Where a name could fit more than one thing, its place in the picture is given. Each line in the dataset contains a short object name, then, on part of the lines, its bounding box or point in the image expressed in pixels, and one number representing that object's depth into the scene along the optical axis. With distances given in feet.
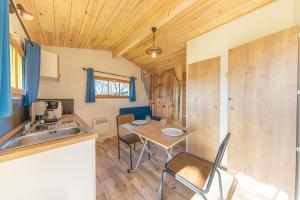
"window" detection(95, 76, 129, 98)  11.73
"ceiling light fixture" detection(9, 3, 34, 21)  3.76
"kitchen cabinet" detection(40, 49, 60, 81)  7.42
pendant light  6.52
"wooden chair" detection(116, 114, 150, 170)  7.54
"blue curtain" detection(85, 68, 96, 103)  10.63
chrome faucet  4.11
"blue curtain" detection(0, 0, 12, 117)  2.32
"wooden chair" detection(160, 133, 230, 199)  3.64
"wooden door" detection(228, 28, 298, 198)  4.41
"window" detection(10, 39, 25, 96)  4.69
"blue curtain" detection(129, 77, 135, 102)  13.58
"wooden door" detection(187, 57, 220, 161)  7.29
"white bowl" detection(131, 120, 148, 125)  7.03
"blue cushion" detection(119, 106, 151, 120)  12.57
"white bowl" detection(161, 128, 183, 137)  5.39
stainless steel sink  3.43
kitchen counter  2.65
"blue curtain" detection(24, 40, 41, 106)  5.96
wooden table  4.79
